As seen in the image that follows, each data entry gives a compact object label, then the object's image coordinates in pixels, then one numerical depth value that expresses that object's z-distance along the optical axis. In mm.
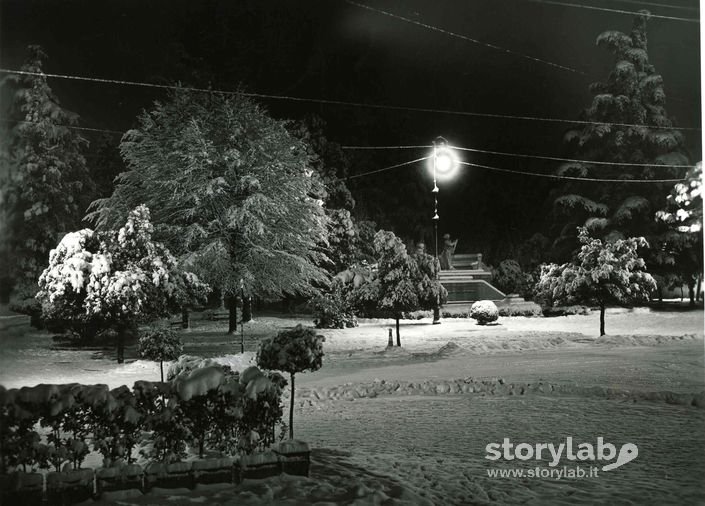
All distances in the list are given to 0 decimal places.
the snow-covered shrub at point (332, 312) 21312
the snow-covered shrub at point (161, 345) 12086
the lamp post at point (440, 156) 21933
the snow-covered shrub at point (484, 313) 22688
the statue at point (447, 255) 30359
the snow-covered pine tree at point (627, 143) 26203
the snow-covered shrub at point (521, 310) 26062
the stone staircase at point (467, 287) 28828
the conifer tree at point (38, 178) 15872
